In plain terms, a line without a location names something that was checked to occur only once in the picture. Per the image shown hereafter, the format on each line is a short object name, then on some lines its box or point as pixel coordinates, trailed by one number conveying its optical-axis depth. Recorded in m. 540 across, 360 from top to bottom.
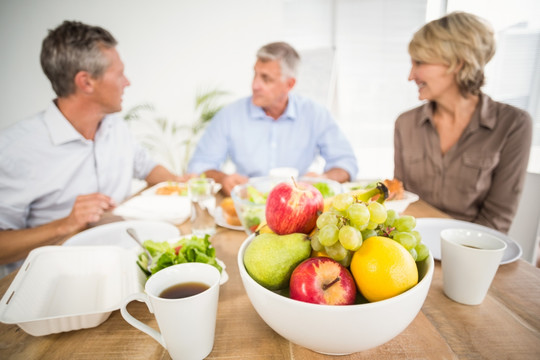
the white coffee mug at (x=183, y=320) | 0.46
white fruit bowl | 0.40
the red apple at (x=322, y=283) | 0.43
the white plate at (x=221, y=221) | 1.06
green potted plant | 3.64
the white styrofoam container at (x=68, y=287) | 0.55
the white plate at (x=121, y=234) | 0.97
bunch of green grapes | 0.45
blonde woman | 1.46
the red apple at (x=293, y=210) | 0.56
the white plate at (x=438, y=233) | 0.81
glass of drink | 1.01
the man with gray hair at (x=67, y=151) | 1.19
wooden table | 0.52
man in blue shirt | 2.20
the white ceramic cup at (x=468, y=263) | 0.61
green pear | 0.48
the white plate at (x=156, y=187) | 1.48
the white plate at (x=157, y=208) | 1.13
